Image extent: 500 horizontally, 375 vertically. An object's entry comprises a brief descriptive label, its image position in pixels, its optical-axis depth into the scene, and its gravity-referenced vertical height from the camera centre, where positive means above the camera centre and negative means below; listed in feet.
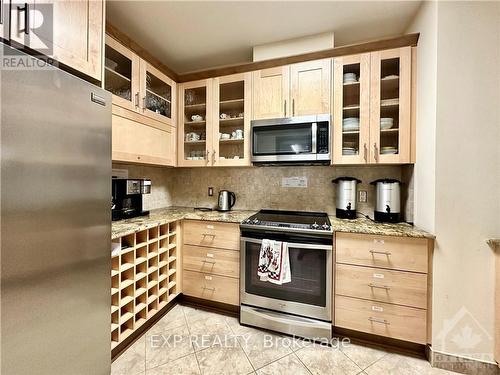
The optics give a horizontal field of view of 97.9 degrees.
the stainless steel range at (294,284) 5.42 -2.59
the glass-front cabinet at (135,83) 5.40 +2.81
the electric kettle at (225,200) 8.01 -0.56
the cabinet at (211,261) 6.32 -2.30
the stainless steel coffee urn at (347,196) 6.51 -0.29
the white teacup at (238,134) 7.31 +1.72
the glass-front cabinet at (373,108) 5.71 +2.17
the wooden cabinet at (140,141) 5.36 +1.23
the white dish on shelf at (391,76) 5.81 +2.96
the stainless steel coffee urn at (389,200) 5.96 -0.38
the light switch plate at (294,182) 7.57 +0.13
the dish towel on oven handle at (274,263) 5.53 -1.99
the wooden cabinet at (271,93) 6.52 +2.84
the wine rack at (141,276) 4.77 -2.35
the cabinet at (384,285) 4.87 -2.31
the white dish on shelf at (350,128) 6.16 +1.66
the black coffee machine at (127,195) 5.79 -0.33
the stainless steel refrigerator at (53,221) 2.35 -0.48
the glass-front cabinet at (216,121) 7.13 +2.20
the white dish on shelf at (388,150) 5.88 +0.99
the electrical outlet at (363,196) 6.97 -0.31
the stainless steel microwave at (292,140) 6.11 +1.34
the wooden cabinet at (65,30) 2.86 +2.32
